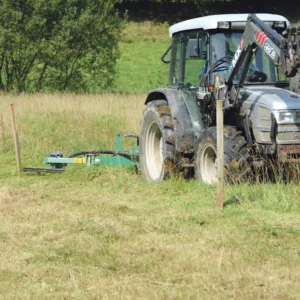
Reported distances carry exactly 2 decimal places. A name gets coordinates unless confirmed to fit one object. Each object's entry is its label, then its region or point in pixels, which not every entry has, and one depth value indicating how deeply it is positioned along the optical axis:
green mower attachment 21.34
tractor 15.92
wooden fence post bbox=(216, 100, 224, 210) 14.87
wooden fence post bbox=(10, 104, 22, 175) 21.78
